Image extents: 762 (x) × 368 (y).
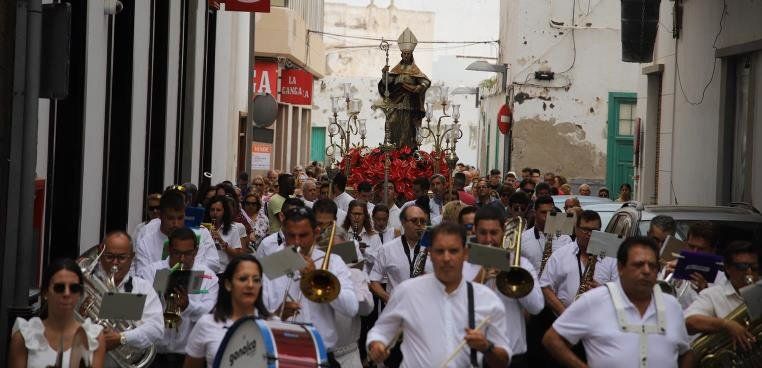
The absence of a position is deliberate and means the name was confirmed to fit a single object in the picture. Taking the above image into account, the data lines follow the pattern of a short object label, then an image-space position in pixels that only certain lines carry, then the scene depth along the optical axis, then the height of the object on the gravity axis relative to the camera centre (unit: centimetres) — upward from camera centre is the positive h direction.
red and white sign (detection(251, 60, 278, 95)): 3798 +185
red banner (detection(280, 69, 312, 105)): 4097 +174
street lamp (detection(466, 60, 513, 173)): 3818 +198
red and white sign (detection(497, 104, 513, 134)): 3809 +98
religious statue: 2752 +103
